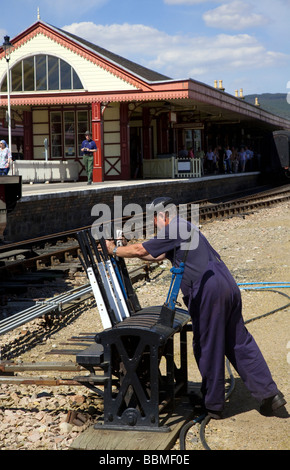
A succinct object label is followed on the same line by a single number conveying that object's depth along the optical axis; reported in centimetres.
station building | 2480
